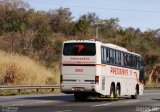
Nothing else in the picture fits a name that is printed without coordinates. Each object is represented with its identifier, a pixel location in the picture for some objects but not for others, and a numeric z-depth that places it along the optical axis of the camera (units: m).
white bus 27.08
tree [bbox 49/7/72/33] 90.01
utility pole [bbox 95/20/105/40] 103.21
